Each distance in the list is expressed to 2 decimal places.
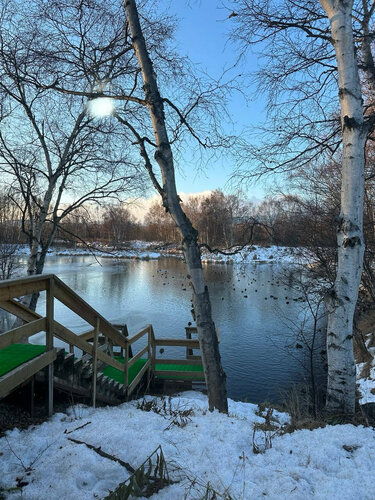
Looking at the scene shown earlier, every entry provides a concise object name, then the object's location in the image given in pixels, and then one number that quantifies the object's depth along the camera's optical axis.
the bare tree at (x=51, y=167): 6.73
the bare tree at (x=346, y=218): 3.52
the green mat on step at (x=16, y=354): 2.96
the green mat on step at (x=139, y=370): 5.87
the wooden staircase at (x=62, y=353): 2.67
